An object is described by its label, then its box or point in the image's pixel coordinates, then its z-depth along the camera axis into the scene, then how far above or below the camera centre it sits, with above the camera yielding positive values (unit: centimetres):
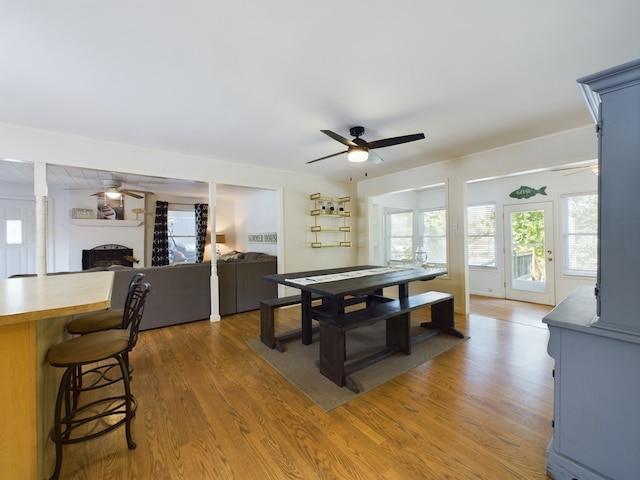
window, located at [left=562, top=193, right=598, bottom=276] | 429 +7
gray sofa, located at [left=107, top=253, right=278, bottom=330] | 356 -73
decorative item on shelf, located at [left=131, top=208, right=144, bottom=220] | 643 +72
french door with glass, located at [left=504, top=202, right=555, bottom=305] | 467 -28
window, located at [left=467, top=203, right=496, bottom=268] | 542 +6
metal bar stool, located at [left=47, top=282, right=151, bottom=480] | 135 -63
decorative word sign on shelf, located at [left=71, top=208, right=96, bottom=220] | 587 +62
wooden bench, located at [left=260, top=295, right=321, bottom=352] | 290 -97
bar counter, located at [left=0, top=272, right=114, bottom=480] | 116 -63
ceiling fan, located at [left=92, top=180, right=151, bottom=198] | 520 +102
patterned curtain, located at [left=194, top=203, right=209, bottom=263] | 718 +38
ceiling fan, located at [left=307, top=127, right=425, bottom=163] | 252 +95
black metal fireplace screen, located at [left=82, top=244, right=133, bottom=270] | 589 -35
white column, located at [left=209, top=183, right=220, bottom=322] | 393 -52
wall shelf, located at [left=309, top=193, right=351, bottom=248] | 505 +37
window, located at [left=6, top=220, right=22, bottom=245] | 505 +18
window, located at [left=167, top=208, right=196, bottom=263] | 700 +14
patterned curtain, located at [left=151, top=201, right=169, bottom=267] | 665 +6
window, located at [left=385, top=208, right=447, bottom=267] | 618 +10
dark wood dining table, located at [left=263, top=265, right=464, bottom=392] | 233 -64
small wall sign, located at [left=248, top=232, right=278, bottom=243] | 595 +6
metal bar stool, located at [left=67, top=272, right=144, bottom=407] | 195 -64
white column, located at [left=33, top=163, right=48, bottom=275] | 292 +27
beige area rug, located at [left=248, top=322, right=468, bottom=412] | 208 -118
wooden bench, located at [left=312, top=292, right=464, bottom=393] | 221 -90
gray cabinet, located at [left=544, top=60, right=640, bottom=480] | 112 -42
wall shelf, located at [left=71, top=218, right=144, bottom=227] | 588 +42
